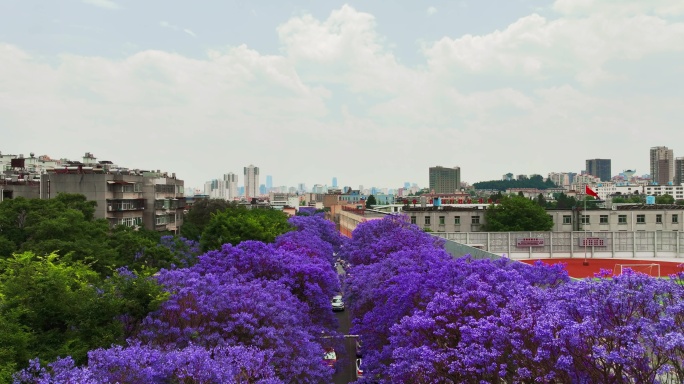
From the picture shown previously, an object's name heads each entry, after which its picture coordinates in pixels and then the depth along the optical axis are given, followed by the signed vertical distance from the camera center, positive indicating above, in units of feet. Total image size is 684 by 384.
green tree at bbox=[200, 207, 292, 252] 123.24 -8.29
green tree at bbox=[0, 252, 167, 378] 40.38 -9.62
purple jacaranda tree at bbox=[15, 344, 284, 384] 35.04 -11.09
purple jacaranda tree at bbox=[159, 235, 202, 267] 107.12 -10.97
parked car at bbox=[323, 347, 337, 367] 70.54 -22.06
